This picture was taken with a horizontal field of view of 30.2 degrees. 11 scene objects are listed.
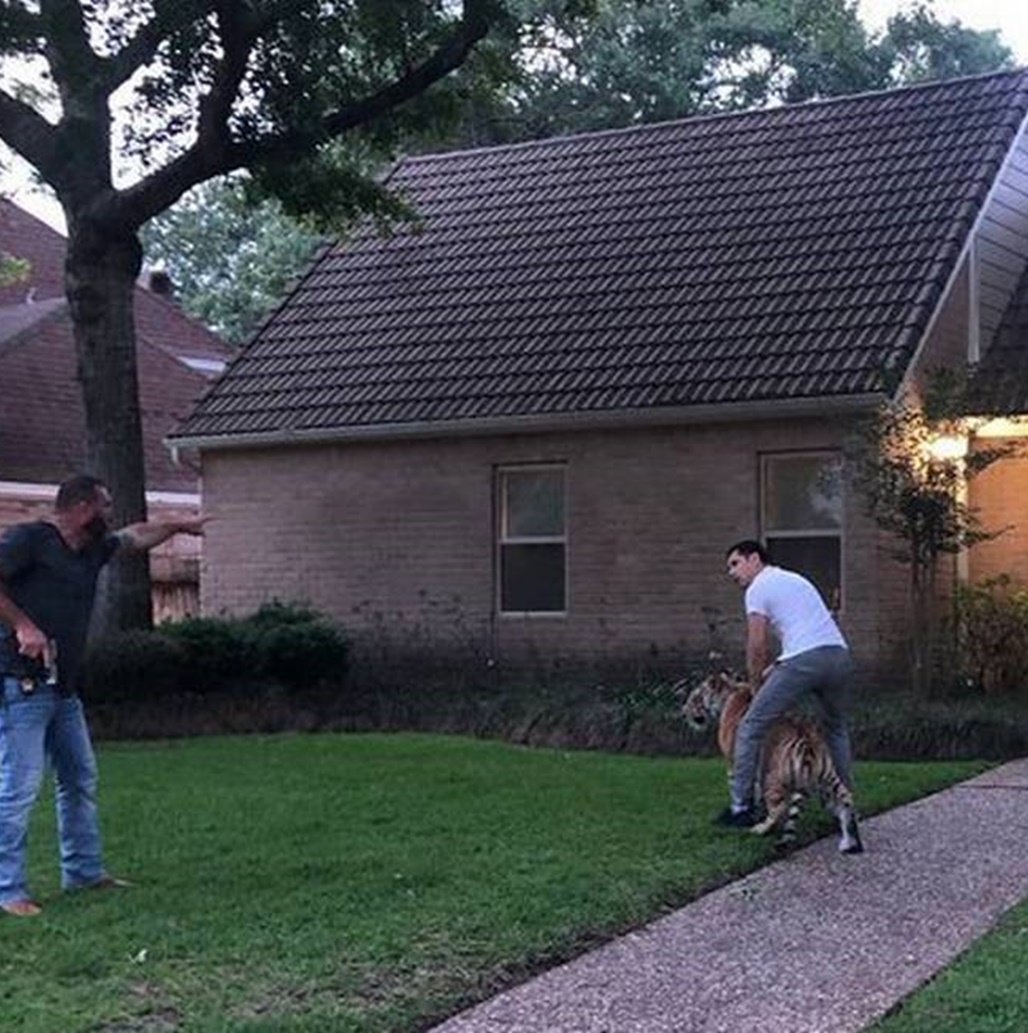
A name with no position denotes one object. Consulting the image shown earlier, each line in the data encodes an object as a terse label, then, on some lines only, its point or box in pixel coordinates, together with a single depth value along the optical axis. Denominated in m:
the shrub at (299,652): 17.86
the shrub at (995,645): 16.42
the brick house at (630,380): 17.80
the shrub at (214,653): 17.39
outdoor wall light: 15.84
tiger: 9.97
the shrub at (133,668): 16.83
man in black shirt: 8.32
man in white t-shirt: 9.95
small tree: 15.64
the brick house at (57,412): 24.62
